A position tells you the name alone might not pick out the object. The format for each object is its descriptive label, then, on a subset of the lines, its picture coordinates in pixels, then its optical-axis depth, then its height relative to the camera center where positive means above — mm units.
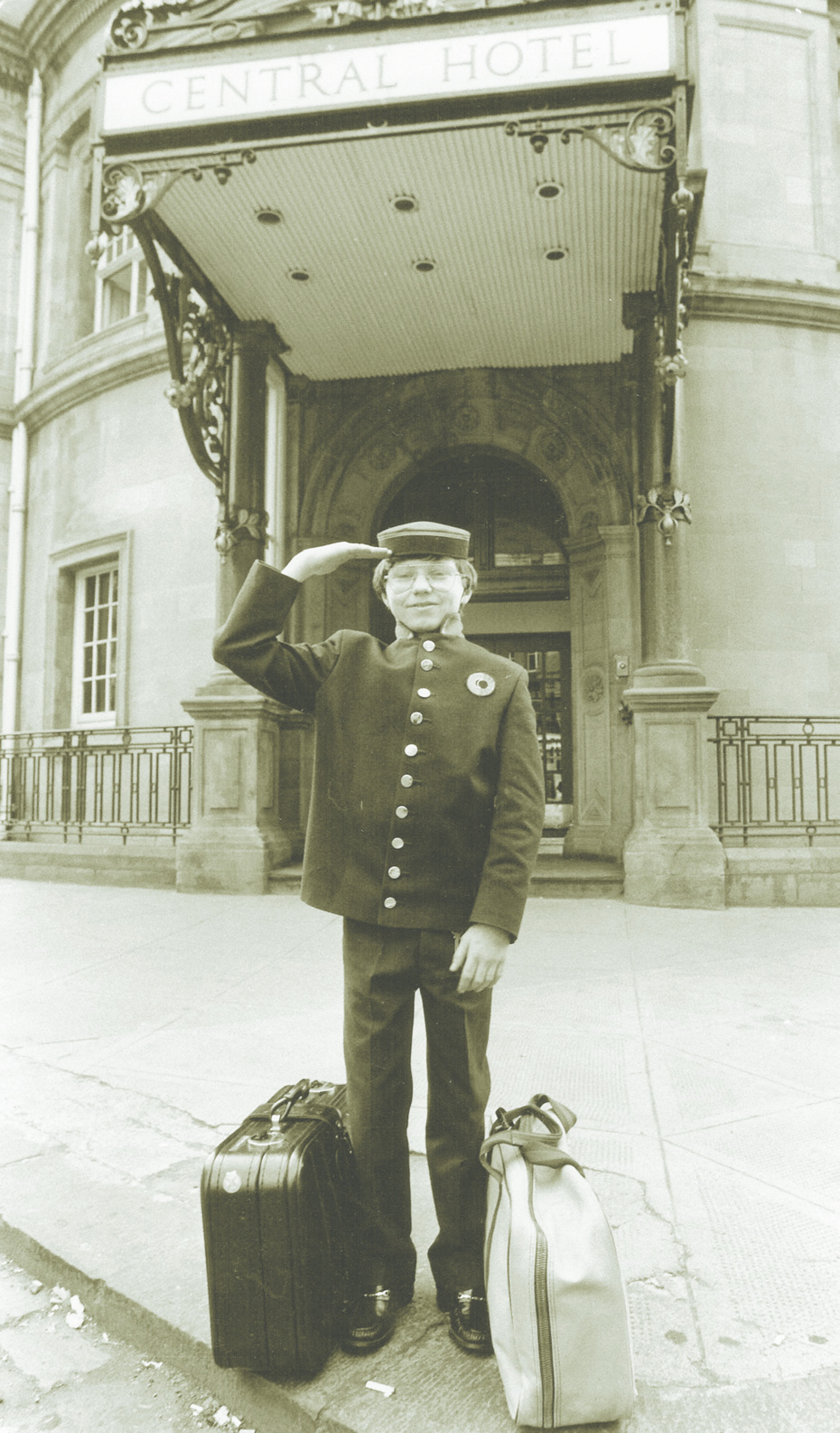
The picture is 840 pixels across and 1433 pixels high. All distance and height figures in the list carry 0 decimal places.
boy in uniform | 1896 -157
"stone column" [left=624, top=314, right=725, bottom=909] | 7316 +458
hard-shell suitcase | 1689 -876
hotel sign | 5730 +4550
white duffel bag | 1514 -881
